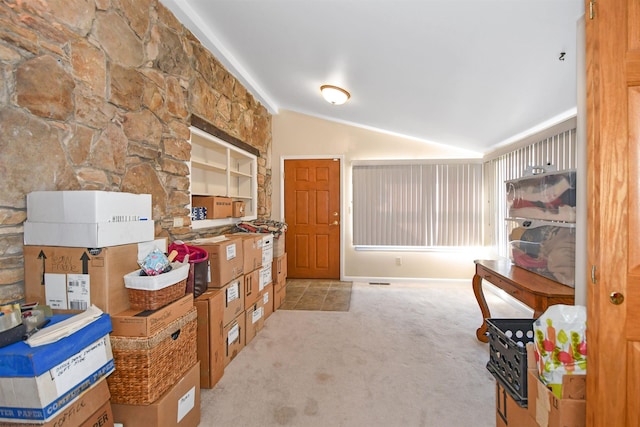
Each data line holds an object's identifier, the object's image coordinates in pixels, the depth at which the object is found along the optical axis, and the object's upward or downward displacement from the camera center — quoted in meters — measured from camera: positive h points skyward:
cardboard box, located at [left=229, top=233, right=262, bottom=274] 2.73 -0.40
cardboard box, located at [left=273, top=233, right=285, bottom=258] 3.68 -0.45
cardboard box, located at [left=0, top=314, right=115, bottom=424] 0.92 -0.56
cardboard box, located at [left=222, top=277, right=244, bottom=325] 2.30 -0.75
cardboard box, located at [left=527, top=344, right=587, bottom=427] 1.15 -0.79
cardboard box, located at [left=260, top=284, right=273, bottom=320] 3.19 -1.01
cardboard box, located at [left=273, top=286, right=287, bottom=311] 3.54 -1.09
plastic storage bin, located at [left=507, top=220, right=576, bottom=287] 1.98 -0.30
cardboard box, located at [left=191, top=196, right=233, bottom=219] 2.96 +0.07
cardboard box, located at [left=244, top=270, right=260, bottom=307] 2.73 -0.76
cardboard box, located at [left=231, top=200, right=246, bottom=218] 3.41 +0.02
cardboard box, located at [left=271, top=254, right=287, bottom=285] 3.62 -0.77
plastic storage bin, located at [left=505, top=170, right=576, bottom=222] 1.99 +0.09
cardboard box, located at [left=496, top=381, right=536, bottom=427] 1.35 -1.01
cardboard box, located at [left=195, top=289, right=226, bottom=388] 2.02 -0.91
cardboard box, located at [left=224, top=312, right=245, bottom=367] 2.30 -1.07
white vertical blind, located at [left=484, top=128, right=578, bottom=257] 2.68 +0.51
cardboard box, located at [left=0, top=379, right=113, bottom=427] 1.00 -0.75
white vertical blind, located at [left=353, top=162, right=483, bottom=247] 4.57 +0.08
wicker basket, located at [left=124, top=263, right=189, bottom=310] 1.40 -0.39
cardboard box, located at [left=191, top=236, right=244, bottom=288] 2.26 -0.39
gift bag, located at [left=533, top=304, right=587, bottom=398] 1.22 -0.59
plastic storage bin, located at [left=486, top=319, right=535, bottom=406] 1.41 -0.79
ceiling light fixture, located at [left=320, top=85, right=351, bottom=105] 3.35 +1.38
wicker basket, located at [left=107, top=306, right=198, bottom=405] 1.32 -0.73
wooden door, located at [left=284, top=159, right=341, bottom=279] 4.91 -0.12
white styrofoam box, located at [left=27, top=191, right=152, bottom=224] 1.29 +0.02
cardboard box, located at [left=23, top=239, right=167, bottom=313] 1.31 -0.30
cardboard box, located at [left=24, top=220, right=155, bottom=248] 1.29 -0.10
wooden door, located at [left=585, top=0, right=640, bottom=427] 1.13 -0.06
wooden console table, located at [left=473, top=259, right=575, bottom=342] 1.84 -0.55
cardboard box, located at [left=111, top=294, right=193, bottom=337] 1.33 -0.52
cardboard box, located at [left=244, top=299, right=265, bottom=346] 2.69 -1.08
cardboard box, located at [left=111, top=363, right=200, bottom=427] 1.33 -0.96
